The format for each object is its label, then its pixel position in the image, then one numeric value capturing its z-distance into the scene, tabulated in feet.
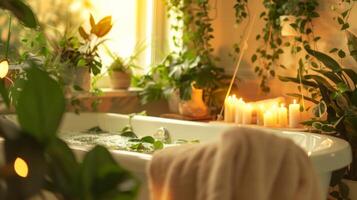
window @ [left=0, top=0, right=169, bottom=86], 10.74
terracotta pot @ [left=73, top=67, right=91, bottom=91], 9.71
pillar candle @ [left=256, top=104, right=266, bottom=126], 9.67
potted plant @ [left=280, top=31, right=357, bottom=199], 8.12
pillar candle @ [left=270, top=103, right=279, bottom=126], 9.42
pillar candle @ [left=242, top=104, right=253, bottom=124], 9.69
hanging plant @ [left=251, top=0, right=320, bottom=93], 9.89
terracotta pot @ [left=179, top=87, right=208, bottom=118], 10.77
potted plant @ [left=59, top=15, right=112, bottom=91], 9.66
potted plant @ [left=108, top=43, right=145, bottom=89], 10.76
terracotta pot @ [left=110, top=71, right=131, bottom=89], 10.79
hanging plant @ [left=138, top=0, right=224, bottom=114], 10.91
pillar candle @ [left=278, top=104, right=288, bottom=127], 9.40
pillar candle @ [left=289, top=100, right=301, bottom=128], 9.28
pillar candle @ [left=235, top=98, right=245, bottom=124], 9.77
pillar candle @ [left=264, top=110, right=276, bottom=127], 9.39
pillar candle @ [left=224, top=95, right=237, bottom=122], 9.98
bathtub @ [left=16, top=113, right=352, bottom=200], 5.42
